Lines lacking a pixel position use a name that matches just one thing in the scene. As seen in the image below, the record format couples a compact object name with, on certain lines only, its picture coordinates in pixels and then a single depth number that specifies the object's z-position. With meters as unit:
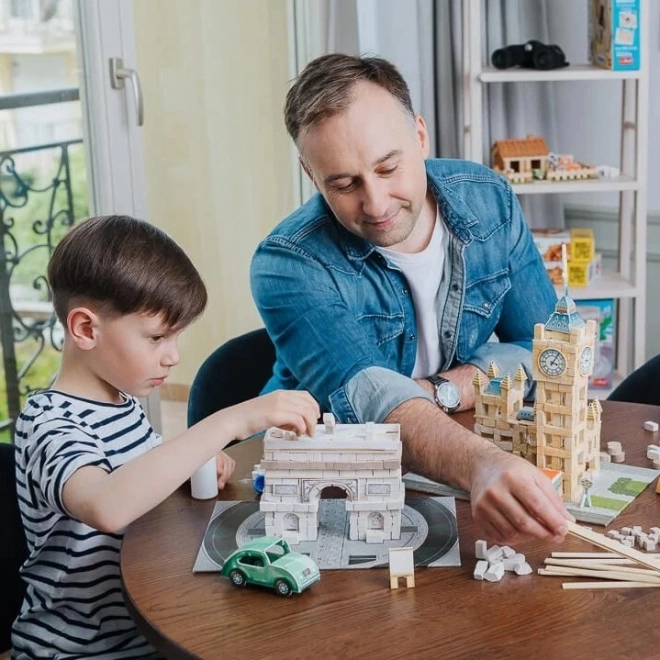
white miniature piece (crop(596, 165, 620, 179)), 3.21
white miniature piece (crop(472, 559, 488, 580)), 1.24
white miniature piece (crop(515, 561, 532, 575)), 1.25
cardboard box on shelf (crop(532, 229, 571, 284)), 3.19
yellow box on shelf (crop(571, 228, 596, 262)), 3.21
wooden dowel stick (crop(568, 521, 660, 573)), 1.24
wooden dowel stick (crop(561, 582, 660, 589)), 1.22
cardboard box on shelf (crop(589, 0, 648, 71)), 2.98
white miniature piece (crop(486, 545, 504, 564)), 1.27
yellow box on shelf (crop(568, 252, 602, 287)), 3.22
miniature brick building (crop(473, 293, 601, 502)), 1.37
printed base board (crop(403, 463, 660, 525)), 1.39
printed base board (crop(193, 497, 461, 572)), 1.29
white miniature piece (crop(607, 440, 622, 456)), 1.58
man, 1.68
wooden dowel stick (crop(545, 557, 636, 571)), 1.26
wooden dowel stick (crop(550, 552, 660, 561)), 1.27
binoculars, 3.11
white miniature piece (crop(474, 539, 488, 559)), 1.28
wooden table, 1.12
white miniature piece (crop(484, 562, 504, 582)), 1.24
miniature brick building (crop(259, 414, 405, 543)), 1.31
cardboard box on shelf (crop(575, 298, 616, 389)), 3.29
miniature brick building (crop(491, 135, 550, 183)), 3.14
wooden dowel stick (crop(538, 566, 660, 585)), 1.23
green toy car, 1.21
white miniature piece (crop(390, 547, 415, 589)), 1.23
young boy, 1.49
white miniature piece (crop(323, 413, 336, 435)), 1.36
